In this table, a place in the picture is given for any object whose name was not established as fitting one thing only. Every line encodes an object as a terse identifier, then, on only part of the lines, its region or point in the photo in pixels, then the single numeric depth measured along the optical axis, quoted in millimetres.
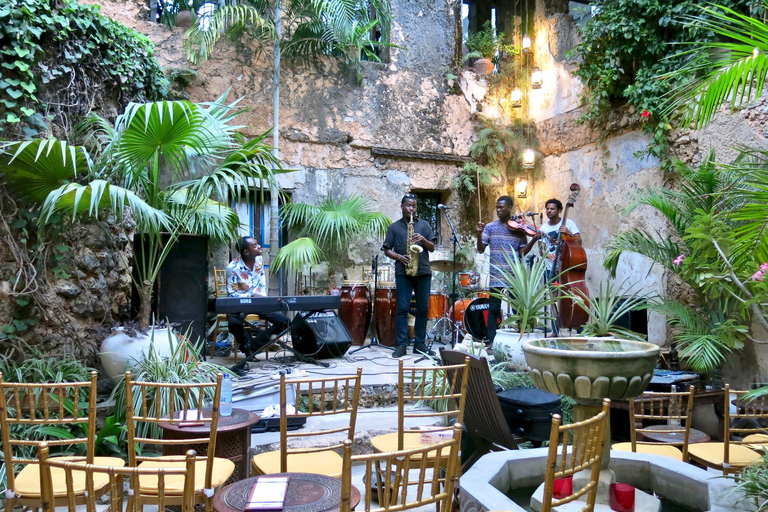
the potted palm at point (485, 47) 8422
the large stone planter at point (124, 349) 3662
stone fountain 2068
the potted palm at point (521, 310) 4273
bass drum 5930
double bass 5441
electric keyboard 4184
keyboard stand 4613
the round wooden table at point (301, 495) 1751
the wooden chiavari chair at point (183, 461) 2107
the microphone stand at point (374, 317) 6180
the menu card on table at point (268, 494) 1724
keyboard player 5082
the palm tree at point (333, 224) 7031
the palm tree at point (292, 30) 6496
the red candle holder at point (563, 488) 2080
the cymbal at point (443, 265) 6070
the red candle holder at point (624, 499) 2023
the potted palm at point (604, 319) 4441
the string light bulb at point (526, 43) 8125
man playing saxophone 5281
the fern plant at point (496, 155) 8250
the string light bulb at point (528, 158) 7906
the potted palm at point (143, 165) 3305
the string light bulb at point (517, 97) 8320
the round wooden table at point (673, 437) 3109
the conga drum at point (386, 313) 6156
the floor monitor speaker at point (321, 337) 5262
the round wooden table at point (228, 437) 2658
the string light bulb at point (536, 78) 7930
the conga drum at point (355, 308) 6156
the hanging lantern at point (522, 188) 8047
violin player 5391
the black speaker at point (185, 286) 4699
